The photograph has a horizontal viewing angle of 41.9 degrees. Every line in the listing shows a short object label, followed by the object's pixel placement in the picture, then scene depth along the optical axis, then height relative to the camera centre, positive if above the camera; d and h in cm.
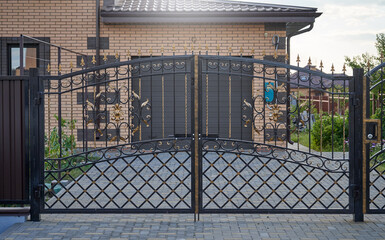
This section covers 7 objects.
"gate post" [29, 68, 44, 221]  634 -28
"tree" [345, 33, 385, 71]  1700 +206
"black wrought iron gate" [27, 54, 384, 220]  629 -37
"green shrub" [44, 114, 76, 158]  977 -48
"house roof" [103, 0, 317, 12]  1337 +323
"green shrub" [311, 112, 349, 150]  1449 -37
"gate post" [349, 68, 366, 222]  622 -30
